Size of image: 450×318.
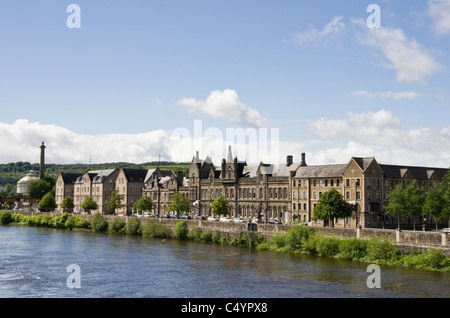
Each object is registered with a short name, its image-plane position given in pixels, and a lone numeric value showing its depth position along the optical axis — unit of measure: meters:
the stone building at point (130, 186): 131.75
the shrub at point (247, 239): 72.75
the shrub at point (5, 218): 131.62
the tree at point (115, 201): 125.06
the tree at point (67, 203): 140.75
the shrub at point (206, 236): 79.50
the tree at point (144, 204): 117.44
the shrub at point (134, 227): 93.11
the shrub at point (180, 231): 83.75
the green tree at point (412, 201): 76.50
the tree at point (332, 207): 76.88
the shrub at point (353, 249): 57.56
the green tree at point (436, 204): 69.19
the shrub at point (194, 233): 81.38
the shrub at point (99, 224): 102.94
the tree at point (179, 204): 106.88
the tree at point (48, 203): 146.50
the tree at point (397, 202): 76.88
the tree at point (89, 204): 131.30
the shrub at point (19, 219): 127.69
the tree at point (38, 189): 170.38
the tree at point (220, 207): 98.38
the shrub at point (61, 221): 114.50
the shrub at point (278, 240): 67.50
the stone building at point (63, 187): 150.25
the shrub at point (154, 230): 87.33
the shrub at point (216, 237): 78.38
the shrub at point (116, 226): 97.62
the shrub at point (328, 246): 60.59
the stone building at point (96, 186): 137.50
